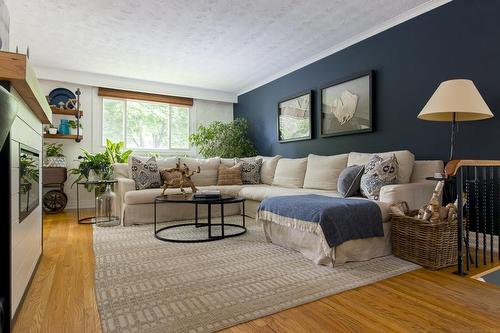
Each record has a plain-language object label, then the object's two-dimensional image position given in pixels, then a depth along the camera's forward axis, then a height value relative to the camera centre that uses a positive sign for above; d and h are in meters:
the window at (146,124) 5.58 +0.83
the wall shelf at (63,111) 4.99 +0.92
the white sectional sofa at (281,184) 2.59 -0.20
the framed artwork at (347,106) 3.64 +0.79
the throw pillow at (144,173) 3.96 -0.10
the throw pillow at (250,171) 4.67 -0.09
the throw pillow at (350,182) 2.91 -0.15
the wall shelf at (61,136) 4.89 +0.49
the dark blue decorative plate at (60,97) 5.07 +1.19
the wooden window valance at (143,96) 5.42 +1.34
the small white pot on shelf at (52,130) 4.89 +0.59
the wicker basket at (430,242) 2.10 -0.55
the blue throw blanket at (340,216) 2.09 -0.37
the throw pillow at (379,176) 2.68 -0.09
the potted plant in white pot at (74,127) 5.07 +0.66
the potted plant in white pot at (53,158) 4.70 +0.12
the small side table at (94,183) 3.91 -0.23
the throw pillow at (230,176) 4.55 -0.15
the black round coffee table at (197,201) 2.79 -0.34
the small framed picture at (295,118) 4.58 +0.79
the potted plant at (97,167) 4.04 -0.02
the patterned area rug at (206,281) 1.45 -0.73
